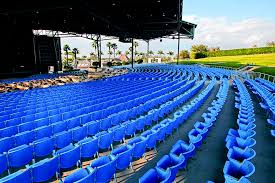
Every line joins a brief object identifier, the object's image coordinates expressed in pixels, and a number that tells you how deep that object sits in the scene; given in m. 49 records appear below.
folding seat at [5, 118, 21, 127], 5.66
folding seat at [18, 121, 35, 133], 5.20
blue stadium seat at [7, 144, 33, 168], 3.55
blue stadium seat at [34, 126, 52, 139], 4.77
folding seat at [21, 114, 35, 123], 5.98
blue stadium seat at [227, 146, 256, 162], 3.58
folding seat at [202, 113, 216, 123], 5.62
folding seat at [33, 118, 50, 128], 5.57
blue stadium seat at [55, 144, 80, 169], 3.53
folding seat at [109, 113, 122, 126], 5.96
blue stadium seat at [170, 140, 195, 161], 3.87
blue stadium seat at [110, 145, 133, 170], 3.54
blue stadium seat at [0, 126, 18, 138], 4.86
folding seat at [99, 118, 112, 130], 5.60
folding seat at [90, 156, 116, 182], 3.04
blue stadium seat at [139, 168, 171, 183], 2.84
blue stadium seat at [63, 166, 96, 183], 2.76
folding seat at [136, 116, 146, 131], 5.59
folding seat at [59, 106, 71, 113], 7.03
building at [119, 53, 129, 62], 55.90
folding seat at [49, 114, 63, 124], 5.94
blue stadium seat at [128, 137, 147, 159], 4.02
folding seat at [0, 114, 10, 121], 6.16
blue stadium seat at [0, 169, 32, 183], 2.64
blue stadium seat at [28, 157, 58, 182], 3.03
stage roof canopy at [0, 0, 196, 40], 15.07
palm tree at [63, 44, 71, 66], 52.82
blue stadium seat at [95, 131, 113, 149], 4.36
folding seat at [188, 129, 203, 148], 4.27
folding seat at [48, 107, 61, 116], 6.67
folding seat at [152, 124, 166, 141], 4.81
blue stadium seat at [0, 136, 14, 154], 4.11
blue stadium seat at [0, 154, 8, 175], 3.43
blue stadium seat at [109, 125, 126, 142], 4.78
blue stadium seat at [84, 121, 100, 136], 5.18
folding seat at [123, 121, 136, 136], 5.16
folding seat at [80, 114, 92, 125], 5.94
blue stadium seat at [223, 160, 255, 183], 2.98
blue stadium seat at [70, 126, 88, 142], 4.74
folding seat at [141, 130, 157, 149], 4.43
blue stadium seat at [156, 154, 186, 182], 3.26
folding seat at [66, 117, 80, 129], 5.51
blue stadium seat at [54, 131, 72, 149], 4.39
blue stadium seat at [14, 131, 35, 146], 4.39
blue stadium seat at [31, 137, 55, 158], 3.96
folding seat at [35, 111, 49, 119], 6.32
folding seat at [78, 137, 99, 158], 3.96
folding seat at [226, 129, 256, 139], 4.50
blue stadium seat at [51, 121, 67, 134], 5.14
